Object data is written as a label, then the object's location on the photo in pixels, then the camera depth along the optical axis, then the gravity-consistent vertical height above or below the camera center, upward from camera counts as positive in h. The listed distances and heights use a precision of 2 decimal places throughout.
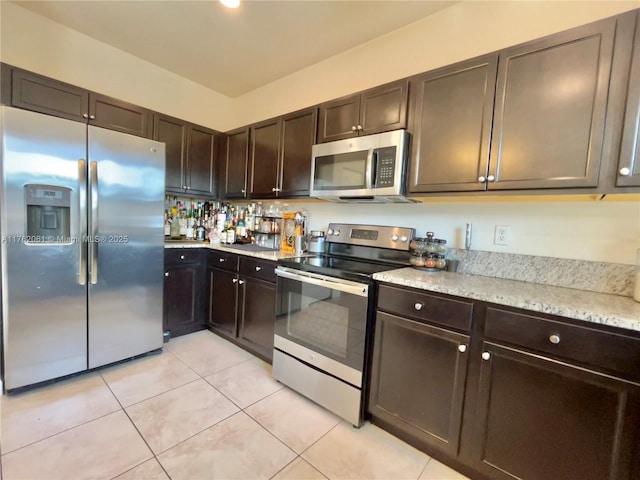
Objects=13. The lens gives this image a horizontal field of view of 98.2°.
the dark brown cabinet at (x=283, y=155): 2.31 +0.62
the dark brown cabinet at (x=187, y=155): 2.75 +0.66
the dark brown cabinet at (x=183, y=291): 2.58 -0.72
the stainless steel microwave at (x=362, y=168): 1.73 +0.40
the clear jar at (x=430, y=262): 1.77 -0.19
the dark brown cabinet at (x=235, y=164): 2.89 +0.60
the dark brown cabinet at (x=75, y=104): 2.01 +0.86
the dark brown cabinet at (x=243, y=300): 2.22 -0.70
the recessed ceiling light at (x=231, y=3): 1.93 +1.52
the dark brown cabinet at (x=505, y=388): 0.99 -0.65
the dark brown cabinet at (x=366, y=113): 1.79 +0.80
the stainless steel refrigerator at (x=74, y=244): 1.68 -0.23
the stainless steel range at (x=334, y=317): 1.60 -0.58
